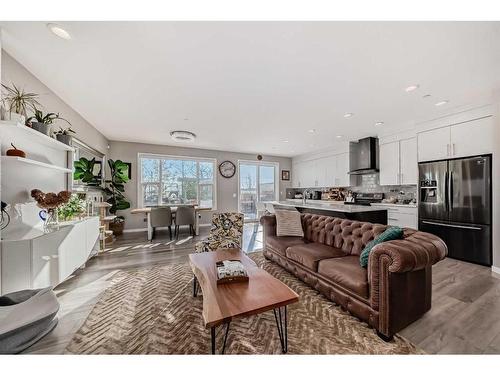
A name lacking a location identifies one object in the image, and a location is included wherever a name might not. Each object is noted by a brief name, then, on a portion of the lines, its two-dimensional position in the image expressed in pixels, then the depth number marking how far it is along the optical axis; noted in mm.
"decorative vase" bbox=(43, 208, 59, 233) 2253
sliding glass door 7383
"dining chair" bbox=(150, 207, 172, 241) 4684
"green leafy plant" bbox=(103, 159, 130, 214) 5004
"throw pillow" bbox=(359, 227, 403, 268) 1824
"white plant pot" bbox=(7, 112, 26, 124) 1821
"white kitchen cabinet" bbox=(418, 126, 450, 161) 3553
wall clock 6934
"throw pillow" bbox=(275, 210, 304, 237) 3176
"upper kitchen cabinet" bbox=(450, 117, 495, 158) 3057
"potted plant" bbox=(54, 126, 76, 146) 2674
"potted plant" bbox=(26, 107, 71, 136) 2150
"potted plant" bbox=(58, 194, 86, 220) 2672
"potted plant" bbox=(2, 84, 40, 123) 1839
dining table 4727
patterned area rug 1475
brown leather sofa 1523
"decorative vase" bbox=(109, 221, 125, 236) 5070
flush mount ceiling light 4149
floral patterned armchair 2846
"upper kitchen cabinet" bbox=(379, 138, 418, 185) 4219
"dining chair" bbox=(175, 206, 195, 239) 4914
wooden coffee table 1197
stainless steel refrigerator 3055
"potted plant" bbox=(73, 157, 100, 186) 3598
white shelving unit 1771
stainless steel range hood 5078
